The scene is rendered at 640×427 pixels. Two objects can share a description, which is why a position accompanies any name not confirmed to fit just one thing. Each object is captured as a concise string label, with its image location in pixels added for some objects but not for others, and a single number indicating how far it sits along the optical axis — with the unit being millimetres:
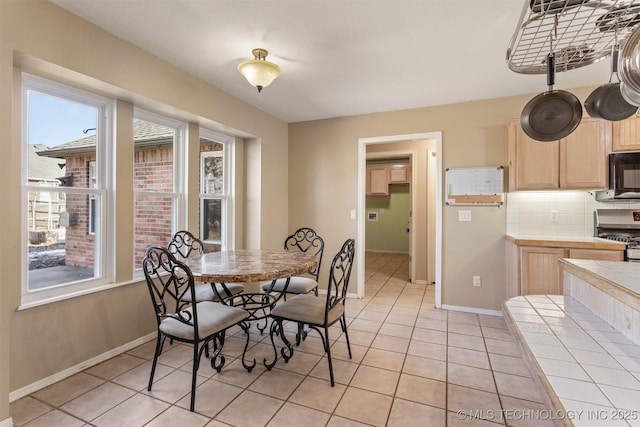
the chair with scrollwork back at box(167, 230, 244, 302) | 2562
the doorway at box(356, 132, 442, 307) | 4637
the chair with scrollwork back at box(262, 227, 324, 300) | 2785
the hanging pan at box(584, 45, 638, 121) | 1721
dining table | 1820
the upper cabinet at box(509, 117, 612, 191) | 2738
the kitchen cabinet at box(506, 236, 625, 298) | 2629
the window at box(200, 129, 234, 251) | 3465
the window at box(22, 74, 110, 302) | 1995
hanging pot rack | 1434
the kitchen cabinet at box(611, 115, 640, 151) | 2623
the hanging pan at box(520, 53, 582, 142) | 1745
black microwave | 2611
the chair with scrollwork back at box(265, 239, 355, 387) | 2059
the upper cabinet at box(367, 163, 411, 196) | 7152
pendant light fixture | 2125
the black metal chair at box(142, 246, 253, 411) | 1762
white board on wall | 3293
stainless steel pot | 1162
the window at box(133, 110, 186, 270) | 2689
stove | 2763
